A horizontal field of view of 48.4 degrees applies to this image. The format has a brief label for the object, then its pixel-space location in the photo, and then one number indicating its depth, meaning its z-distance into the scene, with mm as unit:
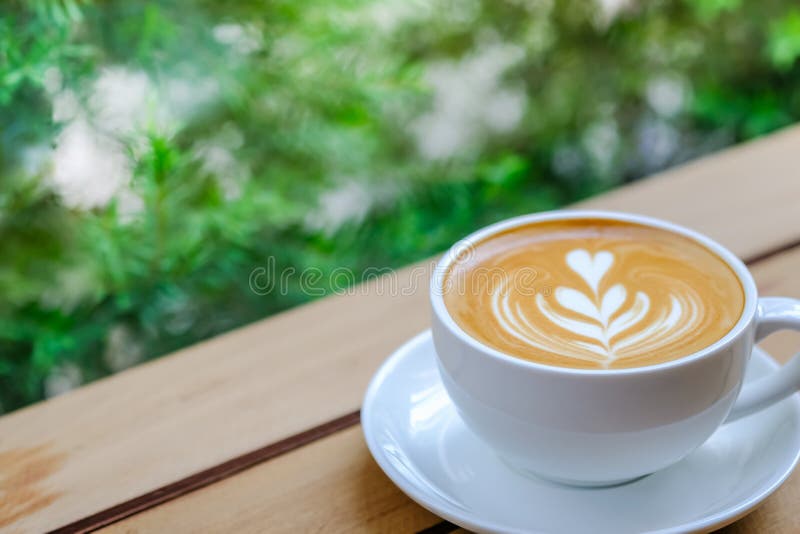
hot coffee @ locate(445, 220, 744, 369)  512
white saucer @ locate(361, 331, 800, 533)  496
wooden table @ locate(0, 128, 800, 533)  541
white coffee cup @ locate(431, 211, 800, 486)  469
